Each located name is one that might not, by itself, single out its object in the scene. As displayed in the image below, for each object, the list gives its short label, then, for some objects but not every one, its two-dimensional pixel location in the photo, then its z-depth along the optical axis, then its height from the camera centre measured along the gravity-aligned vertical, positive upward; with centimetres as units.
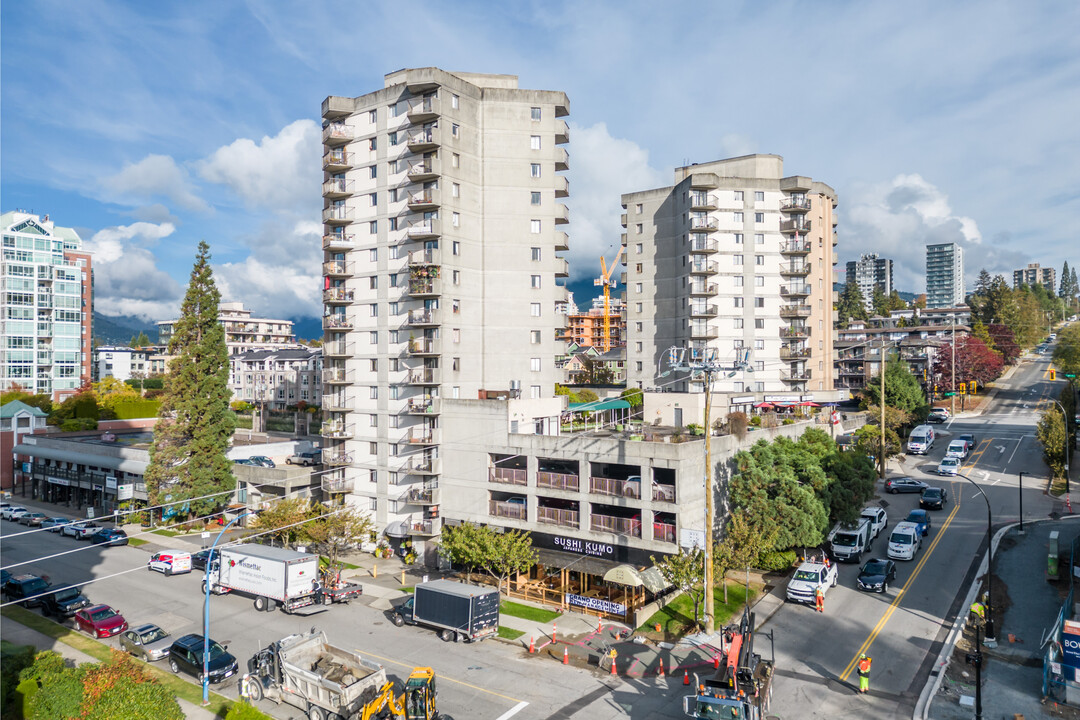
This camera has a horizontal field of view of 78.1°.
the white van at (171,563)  4484 -1331
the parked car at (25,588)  3966 -1333
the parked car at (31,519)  6062 -1410
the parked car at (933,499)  5197 -1064
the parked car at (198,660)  2839 -1274
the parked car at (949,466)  6141 -968
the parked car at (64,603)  3678 -1323
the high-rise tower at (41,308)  11038 +996
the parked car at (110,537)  5272 -1374
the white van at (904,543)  4162 -1141
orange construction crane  18169 +1075
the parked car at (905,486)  5781 -1072
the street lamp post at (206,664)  2672 -1230
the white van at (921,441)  7144 -848
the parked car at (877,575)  3738 -1213
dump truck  2425 -1198
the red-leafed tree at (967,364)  10094 -17
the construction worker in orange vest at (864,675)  2642 -1251
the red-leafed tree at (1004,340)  12656 +434
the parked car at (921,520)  4625 -1111
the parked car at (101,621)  3384 -1314
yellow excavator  2361 -1209
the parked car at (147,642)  3050 -1289
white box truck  3686 -1198
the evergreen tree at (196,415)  5678 -429
